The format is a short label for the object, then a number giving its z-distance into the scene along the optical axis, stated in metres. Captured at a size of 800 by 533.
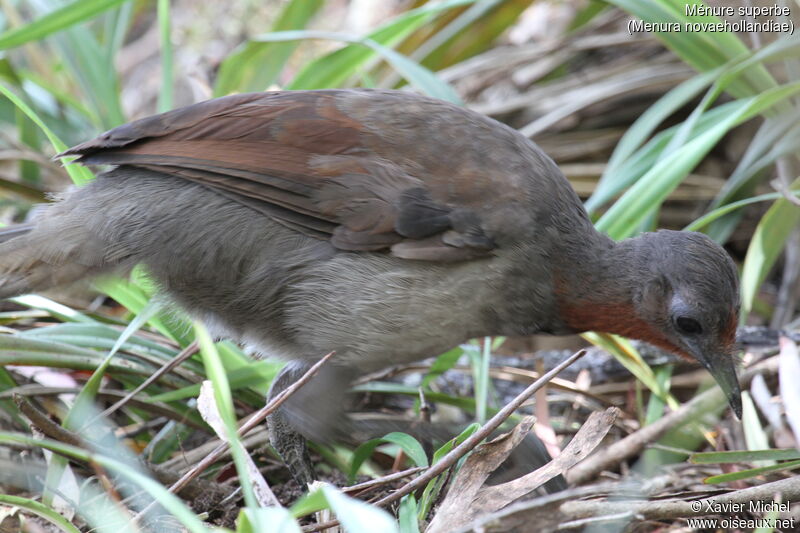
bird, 5.73
